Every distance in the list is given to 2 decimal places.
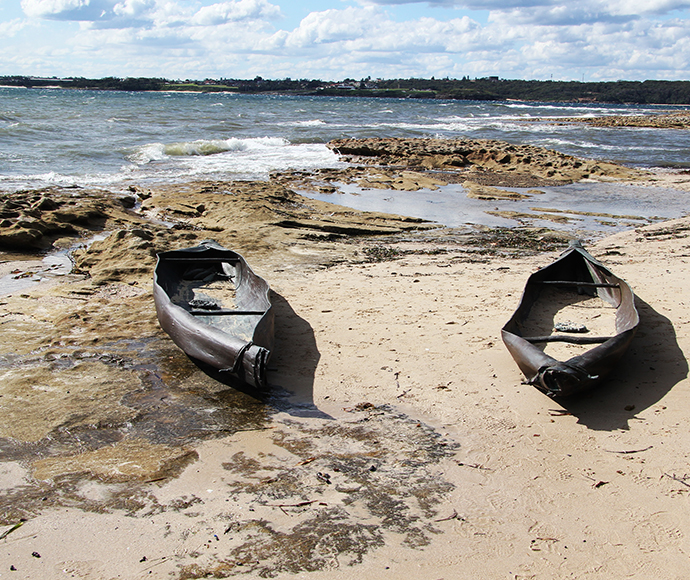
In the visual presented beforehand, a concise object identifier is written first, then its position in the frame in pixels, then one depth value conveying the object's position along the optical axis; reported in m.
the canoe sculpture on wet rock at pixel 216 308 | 4.77
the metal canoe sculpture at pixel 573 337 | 4.21
